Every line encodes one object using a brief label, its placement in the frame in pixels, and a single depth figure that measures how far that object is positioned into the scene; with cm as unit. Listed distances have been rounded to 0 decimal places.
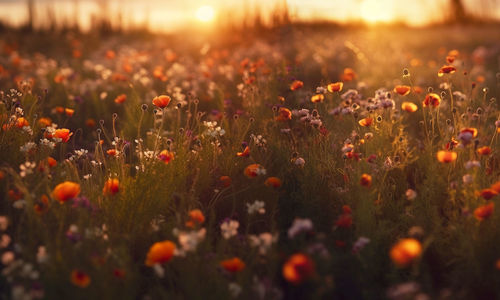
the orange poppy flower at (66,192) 206
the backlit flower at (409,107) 255
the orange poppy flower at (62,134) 267
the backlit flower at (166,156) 247
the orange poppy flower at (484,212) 198
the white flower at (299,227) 181
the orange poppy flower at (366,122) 277
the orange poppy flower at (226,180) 264
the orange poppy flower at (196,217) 201
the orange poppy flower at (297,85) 333
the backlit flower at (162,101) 272
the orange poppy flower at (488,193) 207
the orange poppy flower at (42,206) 209
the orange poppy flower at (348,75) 400
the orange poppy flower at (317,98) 317
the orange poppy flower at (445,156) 214
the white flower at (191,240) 180
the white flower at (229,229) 197
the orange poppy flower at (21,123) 292
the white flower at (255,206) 219
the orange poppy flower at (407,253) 148
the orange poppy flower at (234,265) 181
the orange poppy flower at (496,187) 208
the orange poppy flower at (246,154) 264
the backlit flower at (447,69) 284
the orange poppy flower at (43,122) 336
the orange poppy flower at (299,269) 152
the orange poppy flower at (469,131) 229
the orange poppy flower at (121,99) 368
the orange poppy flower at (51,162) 257
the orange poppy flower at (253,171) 248
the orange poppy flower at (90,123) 404
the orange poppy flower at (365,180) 219
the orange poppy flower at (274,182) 247
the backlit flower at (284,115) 303
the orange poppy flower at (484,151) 231
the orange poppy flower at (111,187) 230
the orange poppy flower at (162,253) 181
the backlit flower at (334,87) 305
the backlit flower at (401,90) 278
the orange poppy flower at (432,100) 264
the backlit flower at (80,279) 170
